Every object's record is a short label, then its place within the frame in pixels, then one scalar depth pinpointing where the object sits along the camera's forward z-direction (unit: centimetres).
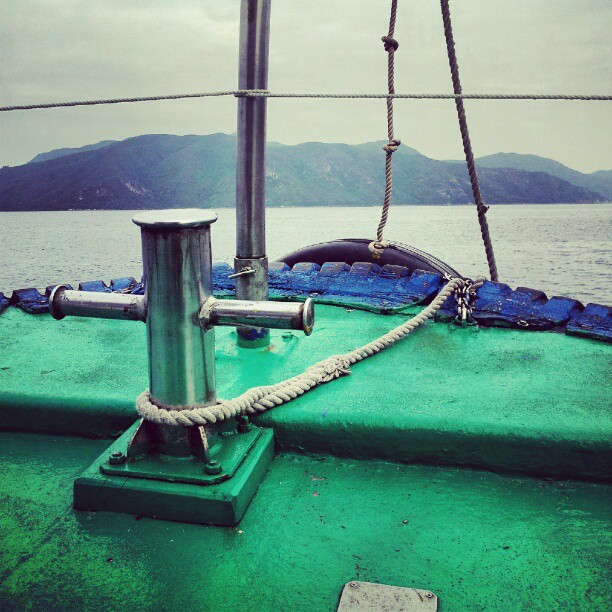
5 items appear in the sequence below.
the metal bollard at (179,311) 96
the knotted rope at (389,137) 200
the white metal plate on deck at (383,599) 79
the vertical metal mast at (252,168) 161
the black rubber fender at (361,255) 294
